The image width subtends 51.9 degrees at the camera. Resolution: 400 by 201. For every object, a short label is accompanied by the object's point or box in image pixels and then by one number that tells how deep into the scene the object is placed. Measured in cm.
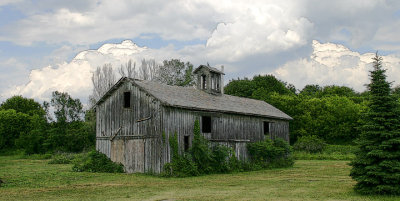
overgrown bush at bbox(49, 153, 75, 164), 3866
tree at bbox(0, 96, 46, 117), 7425
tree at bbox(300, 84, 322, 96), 8649
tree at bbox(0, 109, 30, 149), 6172
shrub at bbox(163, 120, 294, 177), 2575
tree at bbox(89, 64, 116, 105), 5959
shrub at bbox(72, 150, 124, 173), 2782
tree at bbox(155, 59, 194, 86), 6391
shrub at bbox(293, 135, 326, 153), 4725
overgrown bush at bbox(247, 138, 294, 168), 3250
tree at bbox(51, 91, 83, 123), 5294
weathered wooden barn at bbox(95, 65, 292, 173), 2611
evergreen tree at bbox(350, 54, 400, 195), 1527
